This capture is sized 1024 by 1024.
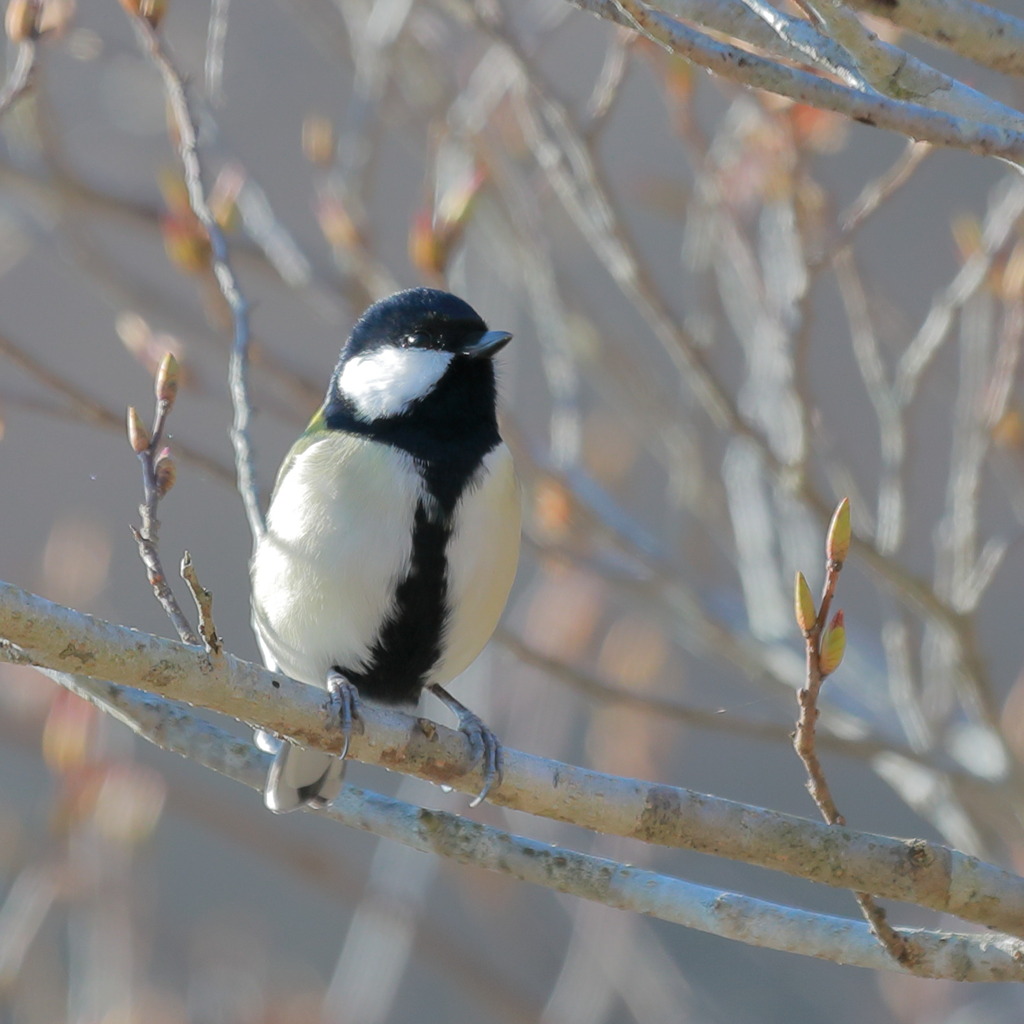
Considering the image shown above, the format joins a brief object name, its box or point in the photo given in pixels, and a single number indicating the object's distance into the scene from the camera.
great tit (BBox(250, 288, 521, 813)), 5.30
